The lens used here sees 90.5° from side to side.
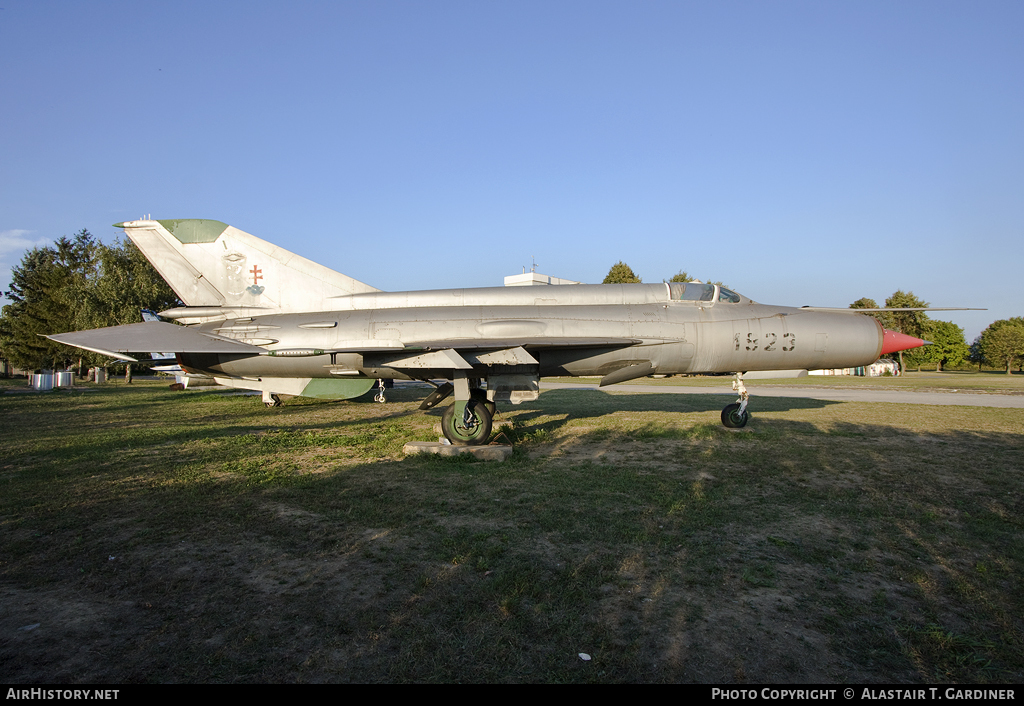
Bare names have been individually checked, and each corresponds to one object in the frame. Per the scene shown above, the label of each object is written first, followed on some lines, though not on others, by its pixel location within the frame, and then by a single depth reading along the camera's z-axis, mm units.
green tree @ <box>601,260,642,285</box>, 47075
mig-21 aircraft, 9031
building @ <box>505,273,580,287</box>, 49062
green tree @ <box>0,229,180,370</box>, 30281
